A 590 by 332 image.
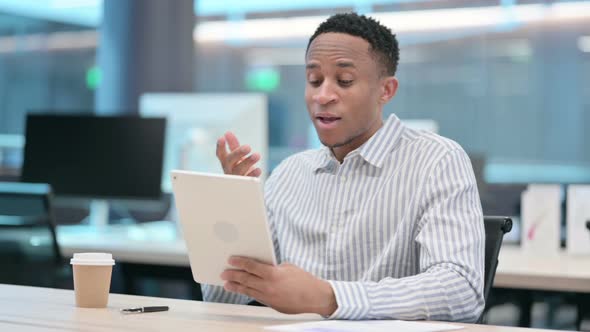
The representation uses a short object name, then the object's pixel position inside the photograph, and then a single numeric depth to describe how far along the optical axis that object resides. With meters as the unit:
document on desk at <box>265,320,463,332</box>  2.64
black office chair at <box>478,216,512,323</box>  3.42
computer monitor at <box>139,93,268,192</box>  6.91
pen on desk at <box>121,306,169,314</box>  3.06
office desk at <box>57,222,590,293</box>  4.92
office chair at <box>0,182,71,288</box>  5.76
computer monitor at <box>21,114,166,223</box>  7.26
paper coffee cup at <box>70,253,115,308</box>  3.14
